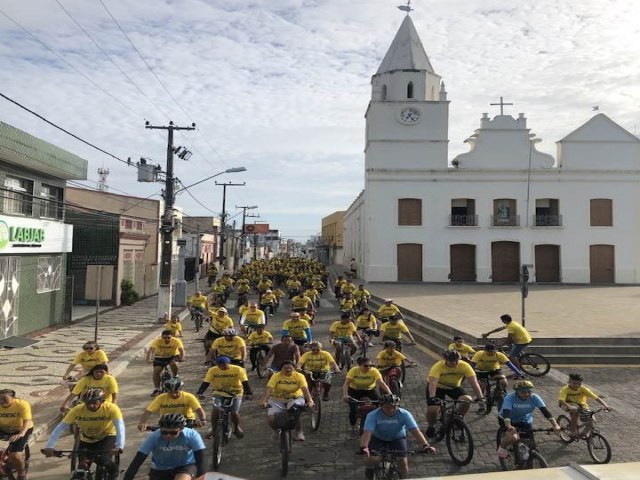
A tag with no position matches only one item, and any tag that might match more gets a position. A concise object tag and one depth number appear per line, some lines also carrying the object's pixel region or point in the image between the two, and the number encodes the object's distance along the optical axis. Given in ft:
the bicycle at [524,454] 21.86
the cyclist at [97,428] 20.45
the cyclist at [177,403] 22.06
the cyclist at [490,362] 30.91
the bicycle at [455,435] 24.23
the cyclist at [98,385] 24.97
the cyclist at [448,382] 26.37
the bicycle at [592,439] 24.32
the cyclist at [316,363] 30.89
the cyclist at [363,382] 26.99
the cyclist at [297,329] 40.01
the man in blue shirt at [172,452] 17.51
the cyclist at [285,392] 25.41
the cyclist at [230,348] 33.16
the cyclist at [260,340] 39.29
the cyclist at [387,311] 49.42
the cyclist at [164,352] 34.81
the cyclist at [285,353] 32.53
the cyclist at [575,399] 25.46
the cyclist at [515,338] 38.34
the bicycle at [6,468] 20.98
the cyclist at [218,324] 42.71
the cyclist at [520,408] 22.91
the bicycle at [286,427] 23.73
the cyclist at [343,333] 39.73
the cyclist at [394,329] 39.99
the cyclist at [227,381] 26.35
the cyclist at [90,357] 29.81
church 121.08
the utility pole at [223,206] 151.75
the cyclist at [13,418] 22.05
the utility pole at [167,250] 69.51
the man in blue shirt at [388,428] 20.07
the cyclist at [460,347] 31.89
